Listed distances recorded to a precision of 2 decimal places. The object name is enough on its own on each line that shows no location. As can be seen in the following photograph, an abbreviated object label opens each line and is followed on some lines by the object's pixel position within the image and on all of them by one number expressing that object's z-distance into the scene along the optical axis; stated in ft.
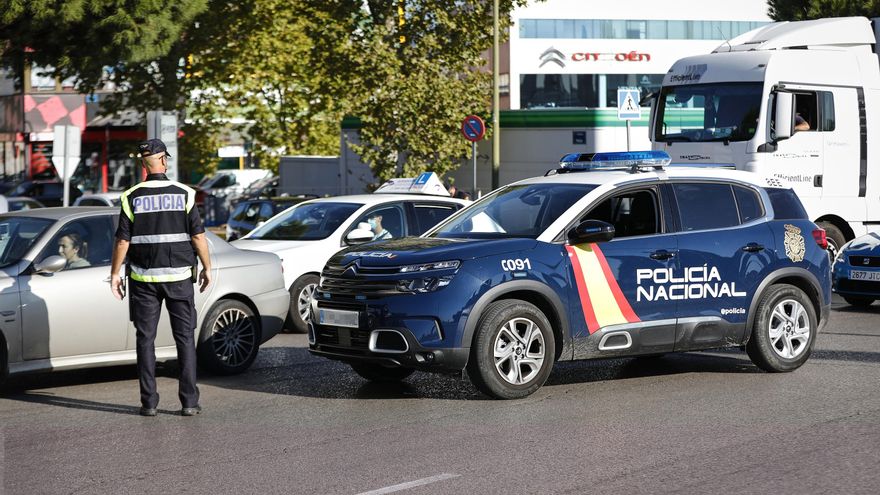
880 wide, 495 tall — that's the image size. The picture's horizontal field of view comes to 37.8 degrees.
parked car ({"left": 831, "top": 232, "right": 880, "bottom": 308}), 49.70
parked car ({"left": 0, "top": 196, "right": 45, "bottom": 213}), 94.02
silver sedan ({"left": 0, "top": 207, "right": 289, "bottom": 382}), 30.50
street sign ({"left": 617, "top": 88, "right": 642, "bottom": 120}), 76.47
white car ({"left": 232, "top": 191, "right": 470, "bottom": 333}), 45.93
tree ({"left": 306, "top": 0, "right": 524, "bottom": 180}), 99.04
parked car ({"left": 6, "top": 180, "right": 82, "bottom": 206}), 152.35
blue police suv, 28.96
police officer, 27.76
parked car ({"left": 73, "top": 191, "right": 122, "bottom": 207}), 104.17
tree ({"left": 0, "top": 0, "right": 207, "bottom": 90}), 66.18
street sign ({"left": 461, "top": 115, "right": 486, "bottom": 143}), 90.48
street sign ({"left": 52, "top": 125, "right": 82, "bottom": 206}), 72.28
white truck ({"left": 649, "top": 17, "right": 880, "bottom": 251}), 56.49
